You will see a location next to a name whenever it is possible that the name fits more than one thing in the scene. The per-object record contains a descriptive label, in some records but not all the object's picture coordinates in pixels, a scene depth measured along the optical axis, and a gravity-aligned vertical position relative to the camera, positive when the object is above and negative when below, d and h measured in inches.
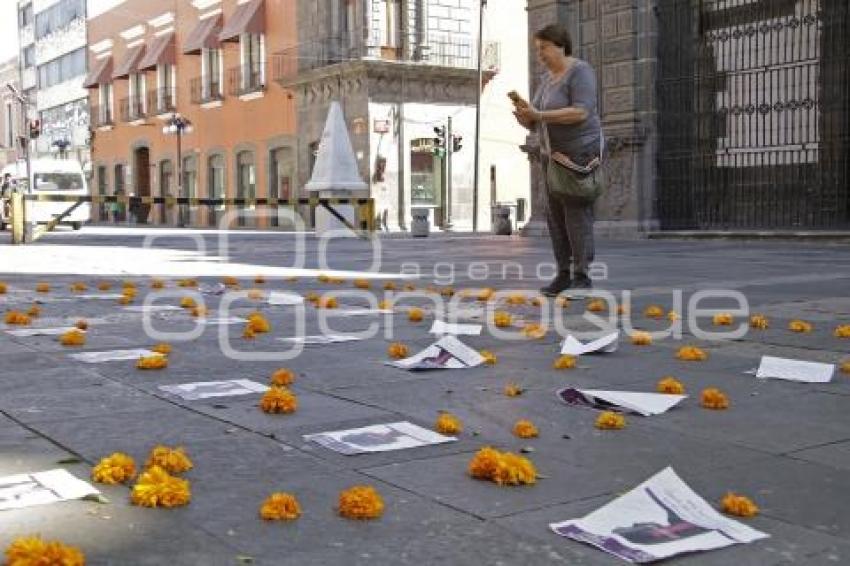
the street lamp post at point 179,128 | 1704.0 +160.9
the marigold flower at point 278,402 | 148.5 -26.5
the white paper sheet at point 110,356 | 200.2 -26.6
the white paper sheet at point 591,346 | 206.8 -26.5
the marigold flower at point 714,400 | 154.4 -28.1
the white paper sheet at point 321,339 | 229.0 -27.1
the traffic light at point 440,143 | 1314.0 +98.9
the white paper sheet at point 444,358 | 191.9 -26.7
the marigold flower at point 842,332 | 226.2 -26.4
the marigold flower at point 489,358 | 197.0 -27.2
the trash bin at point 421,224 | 1042.7 -4.7
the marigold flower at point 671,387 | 163.2 -27.6
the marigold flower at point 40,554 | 81.6 -26.7
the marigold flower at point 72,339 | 220.4 -24.9
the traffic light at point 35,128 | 1641.2 +157.0
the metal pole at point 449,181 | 1357.0 +52.2
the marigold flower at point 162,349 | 205.6 -25.7
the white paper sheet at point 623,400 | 151.4 -28.1
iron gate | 725.3 +74.4
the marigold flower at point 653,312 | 273.6 -26.0
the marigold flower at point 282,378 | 171.6 -26.6
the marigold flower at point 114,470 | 111.3 -27.1
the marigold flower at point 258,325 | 241.0 -24.4
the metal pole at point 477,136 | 1231.5 +100.1
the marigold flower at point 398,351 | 202.7 -26.3
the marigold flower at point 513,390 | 163.9 -28.0
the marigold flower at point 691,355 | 201.2 -27.5
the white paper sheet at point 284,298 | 324.5 -25.4
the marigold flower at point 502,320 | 252.5 -25.3
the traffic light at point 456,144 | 1353.3 +100.3
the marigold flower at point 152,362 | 187.9 -25.8
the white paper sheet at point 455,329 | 242.1 -26.4
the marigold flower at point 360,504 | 99.3 -27.9
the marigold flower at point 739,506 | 100.9 -29.0
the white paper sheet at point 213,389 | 164.4 -27.6
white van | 1291.8 +55.9
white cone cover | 1029.8 +61.8
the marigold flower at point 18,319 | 260.4 -24.1
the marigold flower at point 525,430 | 135.3 -28.3
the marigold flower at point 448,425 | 136.3 -27.8
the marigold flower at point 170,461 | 115.0 -27.0
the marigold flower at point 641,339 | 222.5 -27.0
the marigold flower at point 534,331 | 235.6 -26.8
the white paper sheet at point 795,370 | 177.8 -28.0
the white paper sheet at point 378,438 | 128.5 -28.5
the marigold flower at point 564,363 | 190.5 -27.3
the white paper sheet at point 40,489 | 104.5 -28.1
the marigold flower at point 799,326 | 236.1 -26.2
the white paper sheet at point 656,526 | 91.0 -29.3
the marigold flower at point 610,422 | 140.6 -28.4
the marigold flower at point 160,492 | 103.2 -27.5
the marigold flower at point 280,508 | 98.8 -28.1
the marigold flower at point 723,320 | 252.2 -26.0
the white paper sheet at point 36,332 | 242.7 -25.8
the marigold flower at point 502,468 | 112.0 -27.8
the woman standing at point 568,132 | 293.1 +25.4
